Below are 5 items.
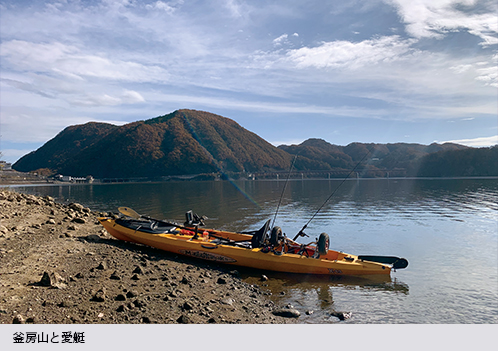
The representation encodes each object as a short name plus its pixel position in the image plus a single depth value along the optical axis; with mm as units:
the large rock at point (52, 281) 7160
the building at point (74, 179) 160850
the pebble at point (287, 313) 7801
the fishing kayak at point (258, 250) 11250
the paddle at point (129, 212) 14656
